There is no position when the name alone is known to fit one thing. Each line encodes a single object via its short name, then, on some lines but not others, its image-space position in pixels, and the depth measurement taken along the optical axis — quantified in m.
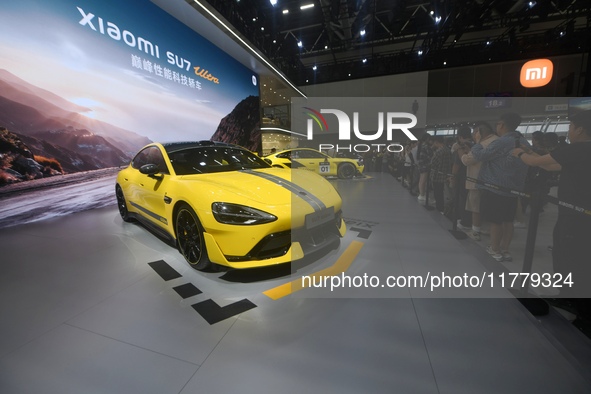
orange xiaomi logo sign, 10.21
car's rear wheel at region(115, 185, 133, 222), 3.61
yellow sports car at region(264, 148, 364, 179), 8.17
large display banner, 3.41
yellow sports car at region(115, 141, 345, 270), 1.94
